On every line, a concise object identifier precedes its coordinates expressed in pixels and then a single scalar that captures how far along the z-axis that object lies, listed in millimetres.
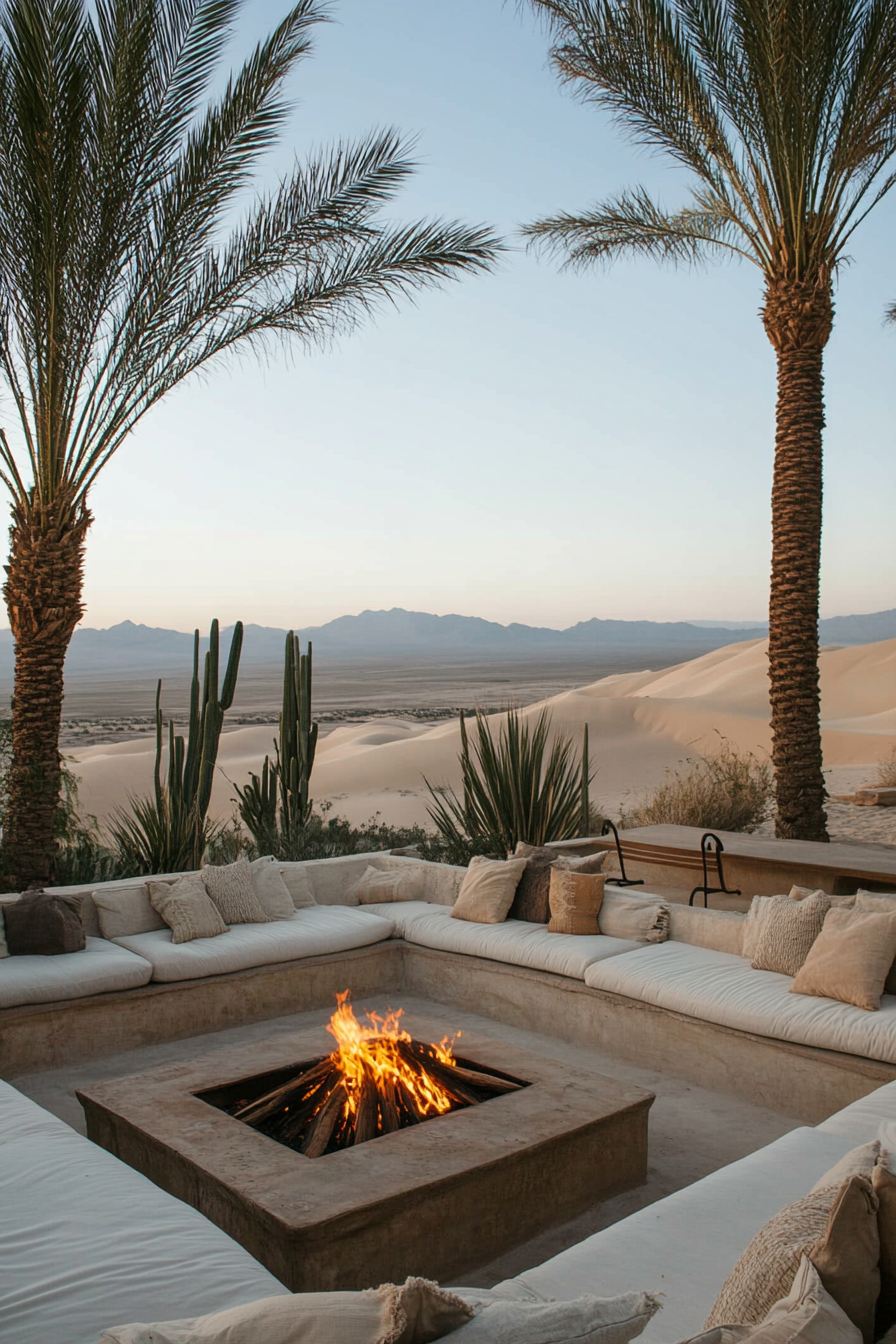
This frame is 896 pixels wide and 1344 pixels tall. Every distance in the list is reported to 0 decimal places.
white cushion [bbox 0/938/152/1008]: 4543
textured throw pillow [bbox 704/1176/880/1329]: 1483
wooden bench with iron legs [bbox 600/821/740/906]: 6418
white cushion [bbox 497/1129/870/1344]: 2168
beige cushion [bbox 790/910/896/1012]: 3979
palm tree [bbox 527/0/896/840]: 7414
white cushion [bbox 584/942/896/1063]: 3818
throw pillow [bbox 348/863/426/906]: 6379
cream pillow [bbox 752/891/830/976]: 4391
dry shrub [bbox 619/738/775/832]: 10172
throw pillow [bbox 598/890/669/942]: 5129
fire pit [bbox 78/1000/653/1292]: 2797
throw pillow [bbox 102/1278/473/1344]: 1309
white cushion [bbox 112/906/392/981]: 5035
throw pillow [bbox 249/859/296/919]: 5801
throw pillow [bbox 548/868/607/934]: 5305
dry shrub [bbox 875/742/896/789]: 15547
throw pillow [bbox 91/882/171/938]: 5359
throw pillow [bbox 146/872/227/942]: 5293
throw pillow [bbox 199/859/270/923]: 5617
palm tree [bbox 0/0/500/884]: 5949
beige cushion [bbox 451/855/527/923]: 5617
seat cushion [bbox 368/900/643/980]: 4969
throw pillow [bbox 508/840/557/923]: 5578
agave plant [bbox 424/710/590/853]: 7523
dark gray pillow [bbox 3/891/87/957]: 4871
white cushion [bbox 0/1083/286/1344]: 1989
